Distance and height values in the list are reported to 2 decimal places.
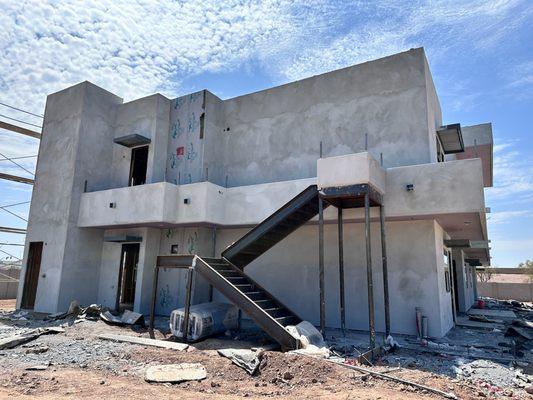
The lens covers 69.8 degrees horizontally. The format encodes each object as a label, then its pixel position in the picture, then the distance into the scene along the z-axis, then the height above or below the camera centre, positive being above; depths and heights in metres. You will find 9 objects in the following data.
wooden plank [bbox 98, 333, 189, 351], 8.96 -1.71
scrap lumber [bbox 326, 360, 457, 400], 5.62 -1.66
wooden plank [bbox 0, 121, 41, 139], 18.16 +6.58
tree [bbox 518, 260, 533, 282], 41.30 +1.40
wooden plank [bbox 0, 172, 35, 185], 19.61 +4.60
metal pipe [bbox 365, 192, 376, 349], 8.66 +0.05
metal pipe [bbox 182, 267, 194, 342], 9.84 -1.00
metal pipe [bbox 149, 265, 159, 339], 10.80 -1.21
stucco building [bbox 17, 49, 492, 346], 11.12 +2.67
